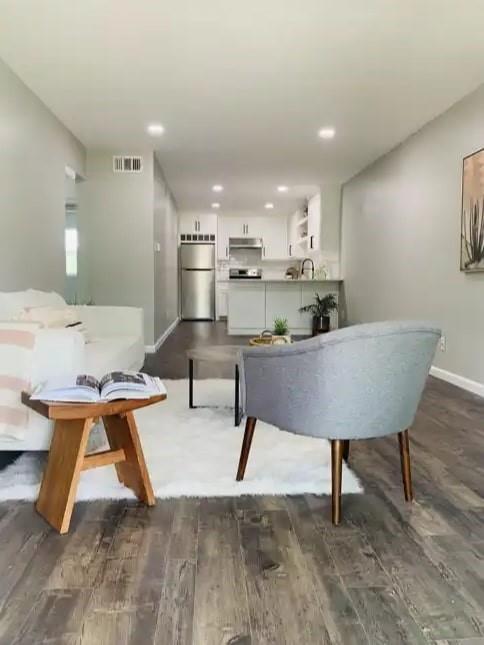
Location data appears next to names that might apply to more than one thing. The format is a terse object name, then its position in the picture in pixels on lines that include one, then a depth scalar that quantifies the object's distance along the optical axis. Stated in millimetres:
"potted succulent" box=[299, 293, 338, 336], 7902
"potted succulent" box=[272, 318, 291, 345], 3352
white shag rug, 2059
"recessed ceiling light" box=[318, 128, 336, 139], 5031
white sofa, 2150
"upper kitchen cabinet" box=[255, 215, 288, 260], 11562
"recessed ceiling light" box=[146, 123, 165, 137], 4867
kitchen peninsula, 8086
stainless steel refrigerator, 11500
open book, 1719
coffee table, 3041
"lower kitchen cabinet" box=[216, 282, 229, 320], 11695
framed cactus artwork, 3854
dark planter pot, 7888
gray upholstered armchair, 1746
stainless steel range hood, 11555
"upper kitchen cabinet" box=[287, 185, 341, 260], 7965
